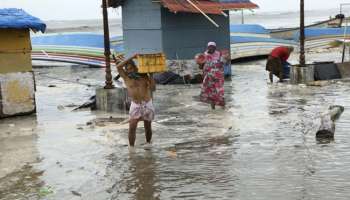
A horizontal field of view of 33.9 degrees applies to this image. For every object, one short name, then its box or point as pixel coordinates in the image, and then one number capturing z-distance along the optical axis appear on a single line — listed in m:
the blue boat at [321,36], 29.55
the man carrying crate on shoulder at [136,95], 8.45
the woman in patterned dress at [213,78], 12.19
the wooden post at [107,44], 12.14
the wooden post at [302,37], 15.74
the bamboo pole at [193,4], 16.17
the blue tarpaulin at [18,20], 11.16
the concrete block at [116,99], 12.21
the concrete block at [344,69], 17.15
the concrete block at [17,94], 11.78
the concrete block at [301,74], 15.89
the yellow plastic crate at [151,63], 10.29
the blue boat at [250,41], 24.25
